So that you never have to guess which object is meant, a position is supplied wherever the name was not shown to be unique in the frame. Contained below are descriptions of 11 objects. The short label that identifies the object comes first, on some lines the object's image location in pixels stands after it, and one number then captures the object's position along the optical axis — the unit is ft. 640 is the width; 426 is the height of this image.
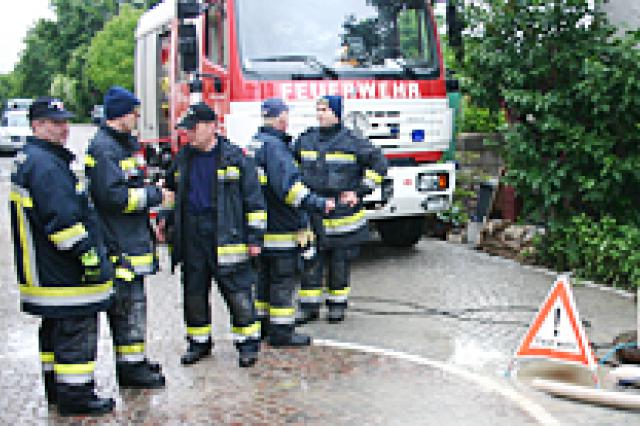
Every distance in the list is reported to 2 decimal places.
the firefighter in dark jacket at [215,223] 19.38
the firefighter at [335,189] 23.85
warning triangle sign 18.84
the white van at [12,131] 92.38
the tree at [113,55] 156.35
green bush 27.45
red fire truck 27.81
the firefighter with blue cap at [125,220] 17.74
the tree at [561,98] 28.19
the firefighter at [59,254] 15.98
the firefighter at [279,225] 21.27
